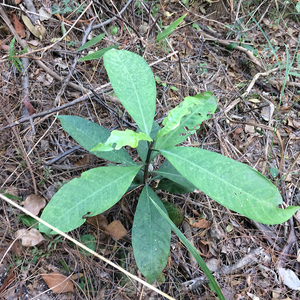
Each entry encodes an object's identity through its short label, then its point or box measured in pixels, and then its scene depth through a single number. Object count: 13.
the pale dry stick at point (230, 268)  0.56
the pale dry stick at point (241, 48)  0.91
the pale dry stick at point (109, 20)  0.78
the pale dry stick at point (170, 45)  0.80
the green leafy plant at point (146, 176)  0.42
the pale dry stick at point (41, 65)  0.69
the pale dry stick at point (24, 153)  0.57
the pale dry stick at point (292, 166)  0.72
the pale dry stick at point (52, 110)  0.60
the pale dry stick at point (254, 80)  0.84
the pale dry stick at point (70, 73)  0.67
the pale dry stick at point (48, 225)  0.41
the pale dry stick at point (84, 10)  0.73
